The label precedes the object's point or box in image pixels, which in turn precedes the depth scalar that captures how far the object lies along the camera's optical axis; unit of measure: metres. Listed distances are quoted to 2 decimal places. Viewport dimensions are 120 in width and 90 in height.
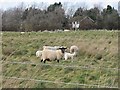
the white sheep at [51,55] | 13.52
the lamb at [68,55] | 13.39
